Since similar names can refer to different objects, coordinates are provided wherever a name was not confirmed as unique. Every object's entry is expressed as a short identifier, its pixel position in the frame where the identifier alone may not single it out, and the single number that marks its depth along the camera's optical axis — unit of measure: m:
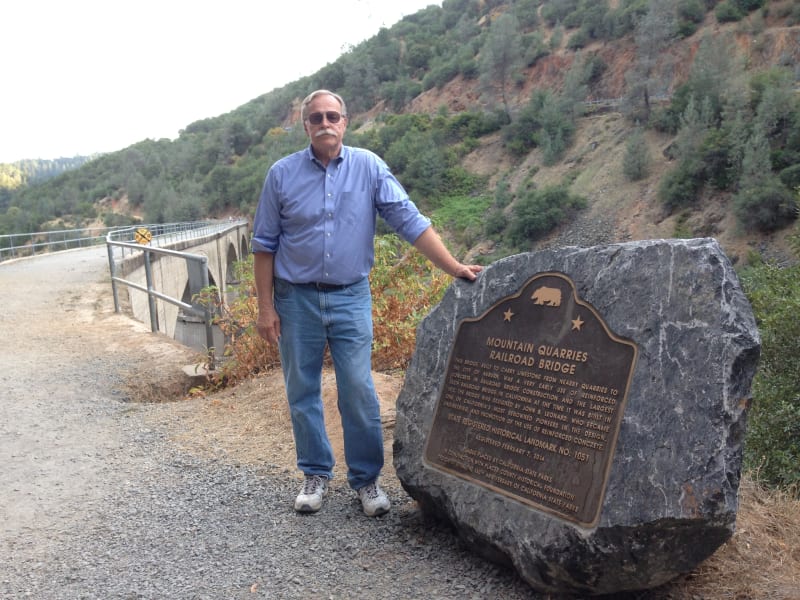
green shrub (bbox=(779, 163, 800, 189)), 28.72
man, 2.94
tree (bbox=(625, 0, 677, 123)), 44.72
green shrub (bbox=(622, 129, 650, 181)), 39.72
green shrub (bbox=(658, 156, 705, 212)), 34.28
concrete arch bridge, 5.89
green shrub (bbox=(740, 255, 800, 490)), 5.51
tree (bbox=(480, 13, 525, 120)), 58.38
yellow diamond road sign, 16.86
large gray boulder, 2.08
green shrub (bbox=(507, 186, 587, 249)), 39.69
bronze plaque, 2.34
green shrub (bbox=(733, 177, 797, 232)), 27.47
